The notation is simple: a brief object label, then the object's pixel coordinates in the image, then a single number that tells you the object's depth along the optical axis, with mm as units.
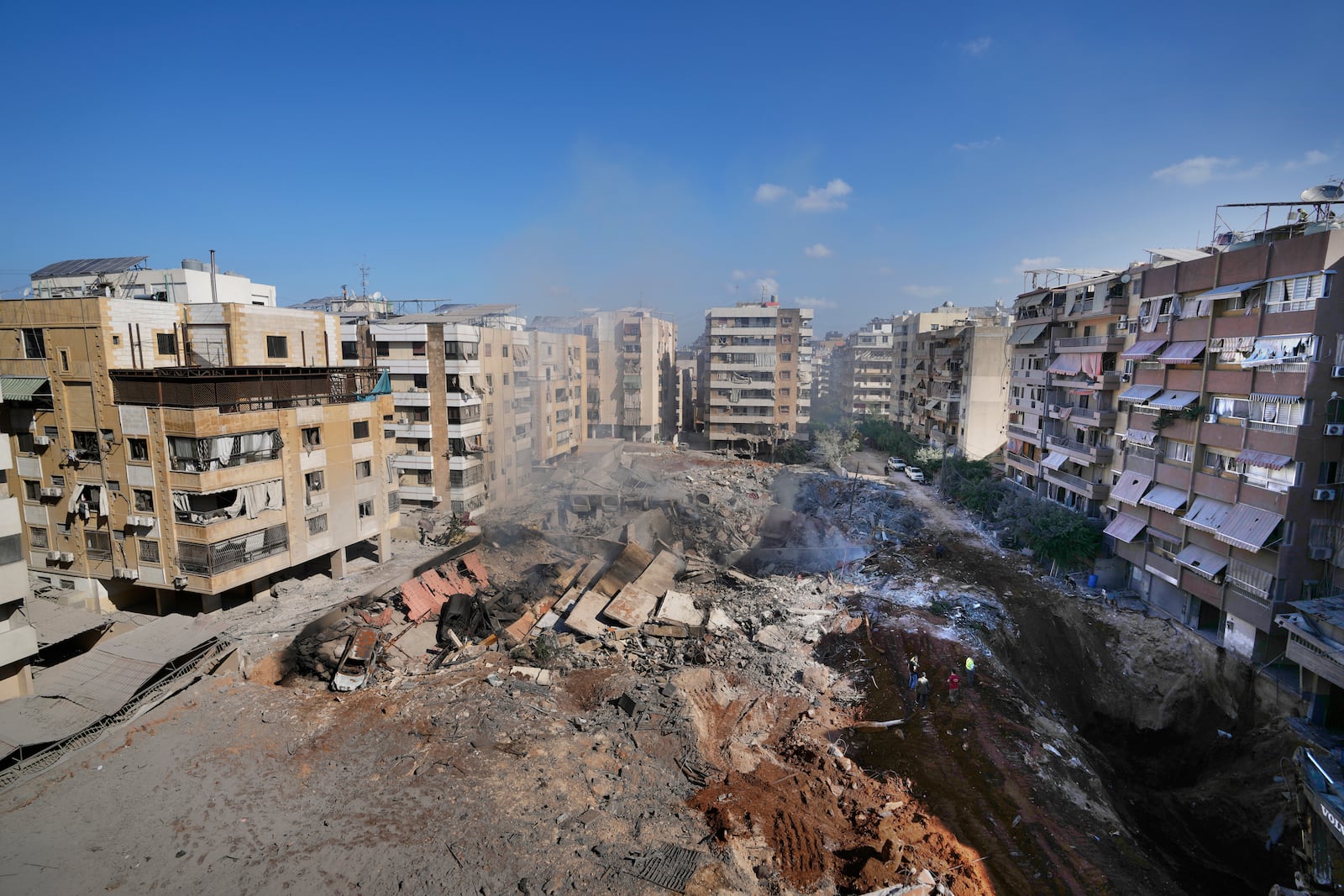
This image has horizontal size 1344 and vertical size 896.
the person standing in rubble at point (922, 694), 17375
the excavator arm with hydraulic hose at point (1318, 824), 12641
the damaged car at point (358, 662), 18172
